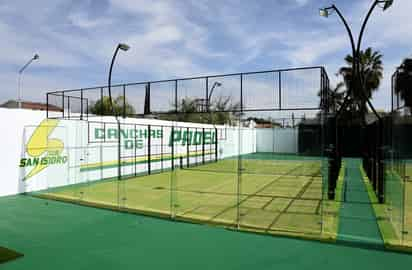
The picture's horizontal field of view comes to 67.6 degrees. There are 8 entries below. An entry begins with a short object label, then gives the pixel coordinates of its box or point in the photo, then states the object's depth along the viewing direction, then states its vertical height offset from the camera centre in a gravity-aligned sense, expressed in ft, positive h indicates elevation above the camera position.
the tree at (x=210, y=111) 28.80 +3.09
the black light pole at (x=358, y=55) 22.74 +6.87
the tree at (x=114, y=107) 34.45 +3.35
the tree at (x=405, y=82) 18.22 +3.23
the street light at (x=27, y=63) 46.07 +11.89
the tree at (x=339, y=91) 70.59 +10.64
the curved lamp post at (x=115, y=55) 31.06 +8.81
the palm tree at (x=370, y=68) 72.54 +16.16
